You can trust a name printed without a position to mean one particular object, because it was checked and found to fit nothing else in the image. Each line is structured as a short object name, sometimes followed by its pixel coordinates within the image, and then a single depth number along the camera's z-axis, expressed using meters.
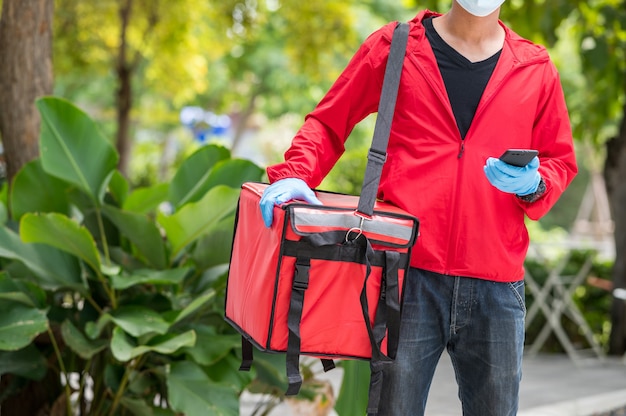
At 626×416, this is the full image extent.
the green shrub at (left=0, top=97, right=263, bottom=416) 6.28
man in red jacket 4.00
